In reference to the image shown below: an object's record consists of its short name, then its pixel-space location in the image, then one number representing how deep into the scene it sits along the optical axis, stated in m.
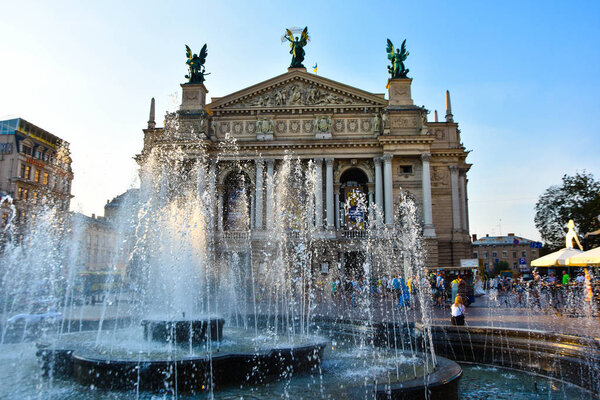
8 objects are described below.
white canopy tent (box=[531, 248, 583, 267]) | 16.17
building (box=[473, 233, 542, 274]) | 94.00
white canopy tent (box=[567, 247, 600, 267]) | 14.01
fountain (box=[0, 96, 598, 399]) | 7.45
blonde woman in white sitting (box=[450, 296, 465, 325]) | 12.36
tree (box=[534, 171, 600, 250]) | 37.36
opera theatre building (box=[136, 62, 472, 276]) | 35.50
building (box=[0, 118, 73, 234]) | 46.50
